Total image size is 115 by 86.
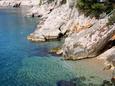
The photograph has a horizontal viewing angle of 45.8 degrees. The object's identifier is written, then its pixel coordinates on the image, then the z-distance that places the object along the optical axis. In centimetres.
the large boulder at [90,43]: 2392
